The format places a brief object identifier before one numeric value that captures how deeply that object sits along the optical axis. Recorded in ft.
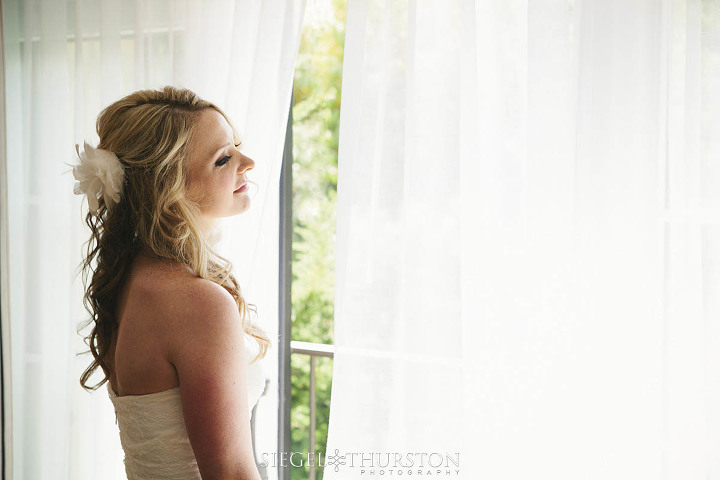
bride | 3.90
